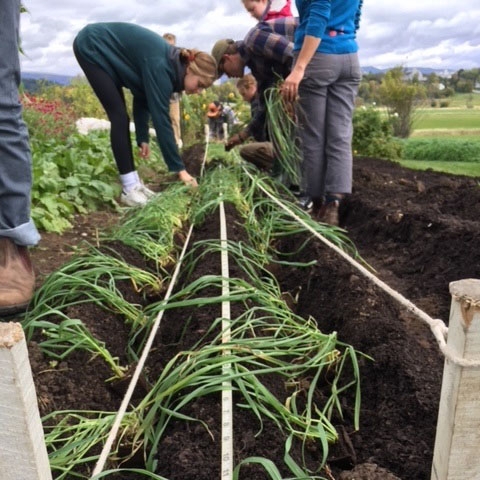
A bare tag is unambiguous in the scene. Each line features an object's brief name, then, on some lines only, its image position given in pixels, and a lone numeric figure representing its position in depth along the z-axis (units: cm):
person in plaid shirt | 415
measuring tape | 103
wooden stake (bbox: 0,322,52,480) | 65
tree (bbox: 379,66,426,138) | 1115
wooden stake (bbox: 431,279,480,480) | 76
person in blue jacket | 341
